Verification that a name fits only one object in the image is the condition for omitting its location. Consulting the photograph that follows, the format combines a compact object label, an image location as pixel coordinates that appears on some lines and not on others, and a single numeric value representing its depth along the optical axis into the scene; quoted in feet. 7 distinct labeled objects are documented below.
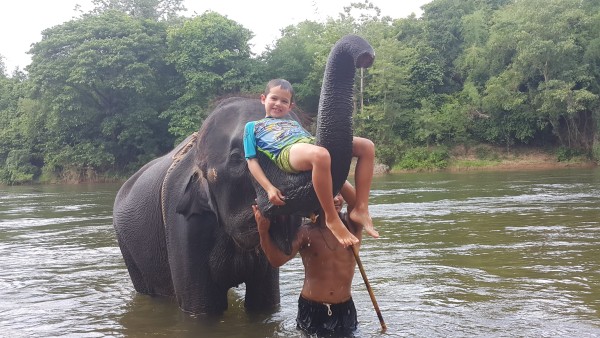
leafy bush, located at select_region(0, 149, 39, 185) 123.34
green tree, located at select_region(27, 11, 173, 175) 116.16
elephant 10.03
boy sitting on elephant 9.91
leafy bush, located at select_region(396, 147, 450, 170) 109.28
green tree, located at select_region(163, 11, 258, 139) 117.60
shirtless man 13.06
